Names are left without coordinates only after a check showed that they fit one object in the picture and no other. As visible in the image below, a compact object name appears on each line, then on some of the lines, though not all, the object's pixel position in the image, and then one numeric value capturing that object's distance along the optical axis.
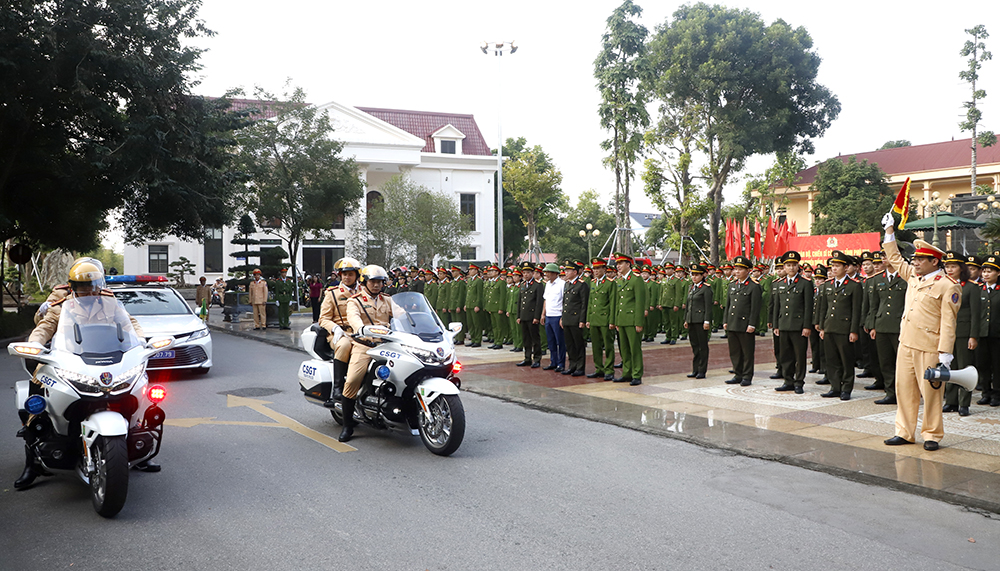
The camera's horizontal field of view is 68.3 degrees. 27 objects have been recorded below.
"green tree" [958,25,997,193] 34.97
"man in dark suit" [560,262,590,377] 12.62
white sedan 12.16
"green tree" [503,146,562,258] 53.56
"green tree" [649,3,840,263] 36.88
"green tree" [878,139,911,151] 76.81
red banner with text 35.38
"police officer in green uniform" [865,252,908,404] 9.62
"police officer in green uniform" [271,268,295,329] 23.25
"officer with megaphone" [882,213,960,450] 6.93
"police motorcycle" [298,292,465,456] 6.91
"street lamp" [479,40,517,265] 28.55
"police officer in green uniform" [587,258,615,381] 12.30
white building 53.59
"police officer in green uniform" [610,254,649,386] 11.72
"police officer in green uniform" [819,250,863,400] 10.15
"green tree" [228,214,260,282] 25.67
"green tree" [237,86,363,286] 29.78
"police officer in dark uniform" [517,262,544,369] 14.02
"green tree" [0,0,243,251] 18.20
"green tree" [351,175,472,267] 37.19
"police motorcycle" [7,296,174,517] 5.02
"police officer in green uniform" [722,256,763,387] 11.27
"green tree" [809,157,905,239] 47.25
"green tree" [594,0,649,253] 31.86
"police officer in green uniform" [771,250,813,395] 10.78
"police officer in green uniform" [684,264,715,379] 12.28
